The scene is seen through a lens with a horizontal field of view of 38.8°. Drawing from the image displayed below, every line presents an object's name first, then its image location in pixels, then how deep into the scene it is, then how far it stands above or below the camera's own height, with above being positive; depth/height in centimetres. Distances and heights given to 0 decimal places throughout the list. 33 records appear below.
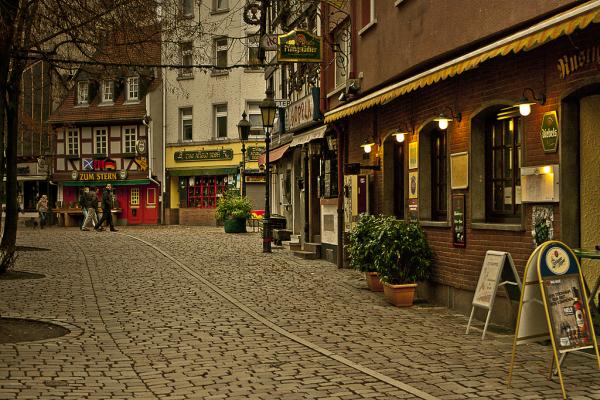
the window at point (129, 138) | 5025 +425
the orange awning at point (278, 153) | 2662 +184
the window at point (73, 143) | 5156 +411
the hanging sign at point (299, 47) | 1823 +348
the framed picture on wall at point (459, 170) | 1172 +53
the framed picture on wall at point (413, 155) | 1369 +87
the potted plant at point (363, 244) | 1305 -55
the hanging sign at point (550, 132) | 935 +84
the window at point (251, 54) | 3544 +676
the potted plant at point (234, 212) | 3403 -10
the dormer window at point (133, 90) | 5088 +721
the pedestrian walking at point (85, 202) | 3789 +39
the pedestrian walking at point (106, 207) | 3450 +14
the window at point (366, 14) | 1585 +373
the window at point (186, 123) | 4884 +500
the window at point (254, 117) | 4575 +502
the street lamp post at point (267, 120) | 2284 +244
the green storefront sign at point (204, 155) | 4681 +306
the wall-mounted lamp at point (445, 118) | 1194 +127
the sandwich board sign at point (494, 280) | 926 -80
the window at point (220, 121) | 4756 +495
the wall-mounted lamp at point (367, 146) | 1614 +120
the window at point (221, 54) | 4591 +846
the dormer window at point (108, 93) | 5159 +713
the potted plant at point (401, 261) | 1233 -77
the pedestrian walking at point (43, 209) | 4250 +9
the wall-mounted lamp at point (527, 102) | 957 +120
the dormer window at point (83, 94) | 5226 +718
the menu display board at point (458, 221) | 1178 -18
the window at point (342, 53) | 1890 +352
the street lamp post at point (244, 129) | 2678 +255
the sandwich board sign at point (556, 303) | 665 -76
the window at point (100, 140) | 5106 +423
